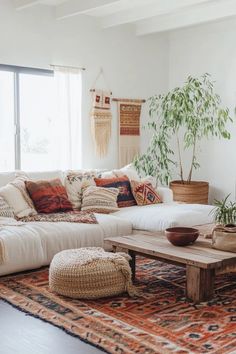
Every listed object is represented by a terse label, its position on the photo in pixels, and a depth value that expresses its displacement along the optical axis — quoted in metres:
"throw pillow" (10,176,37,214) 4.93
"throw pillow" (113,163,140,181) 5.79
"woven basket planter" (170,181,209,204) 6.43
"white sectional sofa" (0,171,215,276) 4.07
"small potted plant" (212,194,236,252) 3.60
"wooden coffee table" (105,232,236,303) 3.38
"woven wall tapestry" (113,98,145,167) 6.84
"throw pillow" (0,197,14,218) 4.66
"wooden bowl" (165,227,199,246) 3.71
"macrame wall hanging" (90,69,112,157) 6.50
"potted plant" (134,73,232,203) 6.39
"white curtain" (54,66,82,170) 6.18
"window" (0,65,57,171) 5.87
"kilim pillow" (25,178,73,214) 4.96
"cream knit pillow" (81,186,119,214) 5.22
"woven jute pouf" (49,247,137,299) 3.48
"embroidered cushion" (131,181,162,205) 5.56
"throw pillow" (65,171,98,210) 5.33
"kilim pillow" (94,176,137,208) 5.50
